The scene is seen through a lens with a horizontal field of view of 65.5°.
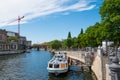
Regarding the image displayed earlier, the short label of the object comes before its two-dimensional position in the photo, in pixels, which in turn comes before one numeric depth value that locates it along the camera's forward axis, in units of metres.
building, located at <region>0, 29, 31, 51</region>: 72.10
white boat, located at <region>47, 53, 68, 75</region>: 18.49
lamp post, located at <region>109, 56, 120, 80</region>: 3.30
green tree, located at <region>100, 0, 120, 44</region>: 13.93
